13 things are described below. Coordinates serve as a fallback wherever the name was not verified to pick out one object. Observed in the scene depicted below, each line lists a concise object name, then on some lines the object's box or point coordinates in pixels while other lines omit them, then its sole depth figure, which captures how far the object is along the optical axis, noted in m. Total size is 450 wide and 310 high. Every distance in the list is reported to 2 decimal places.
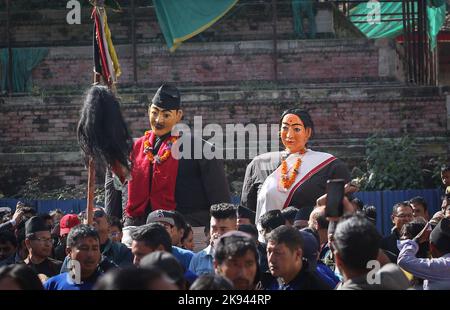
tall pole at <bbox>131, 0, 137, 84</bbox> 27.71
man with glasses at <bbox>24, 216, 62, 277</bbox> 13.48
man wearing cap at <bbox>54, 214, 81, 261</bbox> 14.54
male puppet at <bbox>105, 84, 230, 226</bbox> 13.59
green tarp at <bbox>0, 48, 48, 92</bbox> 28.45
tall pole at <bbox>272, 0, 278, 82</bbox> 27.54
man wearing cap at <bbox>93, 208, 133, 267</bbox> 12.05
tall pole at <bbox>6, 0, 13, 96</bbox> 28.24
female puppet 13.95
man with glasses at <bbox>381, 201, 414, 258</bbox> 16.10
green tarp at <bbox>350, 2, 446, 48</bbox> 33.69
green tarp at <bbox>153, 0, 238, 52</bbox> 27.31
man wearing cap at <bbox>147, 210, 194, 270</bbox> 12.42
